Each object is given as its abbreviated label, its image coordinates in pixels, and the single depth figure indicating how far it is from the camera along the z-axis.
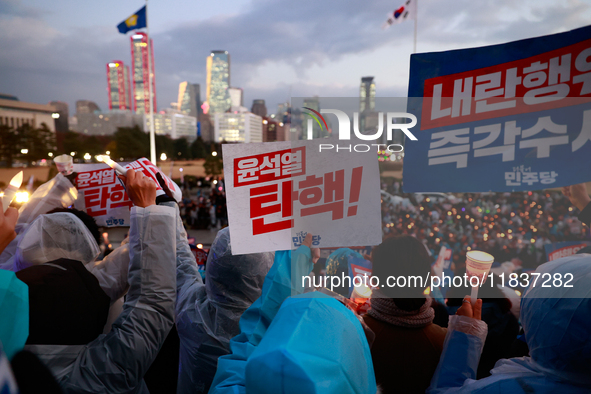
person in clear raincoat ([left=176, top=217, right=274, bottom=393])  1.72
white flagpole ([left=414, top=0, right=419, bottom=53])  11.14
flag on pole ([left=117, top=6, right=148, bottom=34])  12.76
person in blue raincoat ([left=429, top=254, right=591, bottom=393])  1.00
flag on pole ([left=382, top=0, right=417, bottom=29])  12.04
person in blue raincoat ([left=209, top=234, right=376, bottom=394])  0.69
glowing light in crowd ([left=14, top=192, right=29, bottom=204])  2.98
